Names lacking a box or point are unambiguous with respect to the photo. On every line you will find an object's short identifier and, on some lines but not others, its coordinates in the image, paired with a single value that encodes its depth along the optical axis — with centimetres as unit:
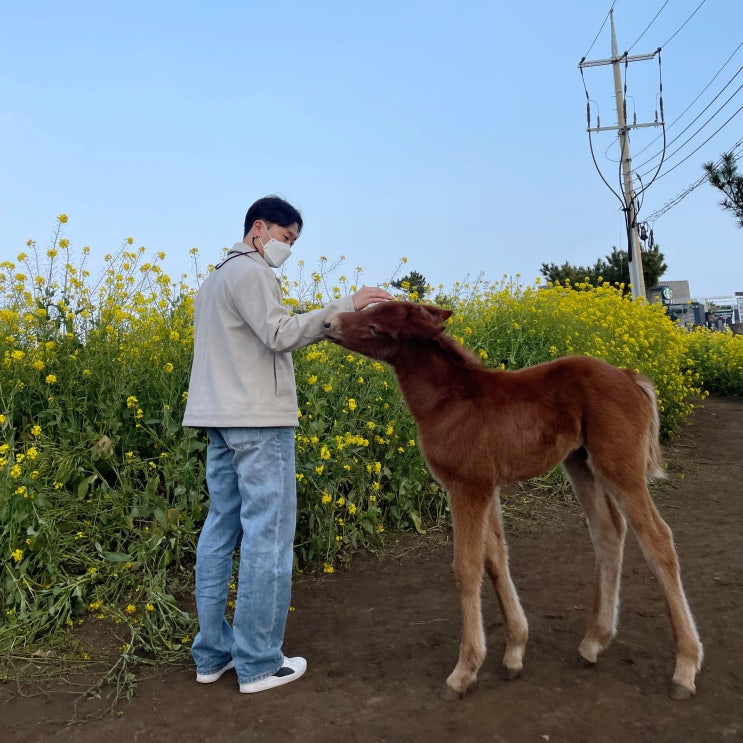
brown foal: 316
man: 315
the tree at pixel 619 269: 3206
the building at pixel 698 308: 3137
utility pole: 1870
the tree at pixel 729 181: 1583
